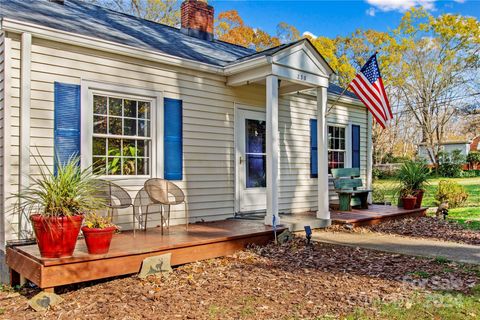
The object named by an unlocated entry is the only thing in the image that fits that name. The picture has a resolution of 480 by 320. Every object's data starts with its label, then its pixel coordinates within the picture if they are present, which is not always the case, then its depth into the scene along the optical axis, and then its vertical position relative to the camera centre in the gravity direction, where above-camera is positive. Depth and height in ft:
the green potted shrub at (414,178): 28.43 -0.64
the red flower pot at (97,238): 12.76 -2.22
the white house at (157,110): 15.28 +3.00
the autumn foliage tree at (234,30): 70.54 +25.60
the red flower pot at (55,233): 11.95 -1.92
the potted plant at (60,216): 12.00 -1.40
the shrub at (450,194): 35.27 -2.23
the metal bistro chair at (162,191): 17.43 -0.96
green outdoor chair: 27.27 -1.38
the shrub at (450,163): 77.92 +1.22
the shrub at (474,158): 86.94 +2.33
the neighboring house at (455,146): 99.62 +6.20
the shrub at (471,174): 78.21 -0.98
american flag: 22.08 +4.64
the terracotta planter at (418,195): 28.73 -1.88
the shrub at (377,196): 36.45 -2.48
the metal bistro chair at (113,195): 16.62 -1.07
